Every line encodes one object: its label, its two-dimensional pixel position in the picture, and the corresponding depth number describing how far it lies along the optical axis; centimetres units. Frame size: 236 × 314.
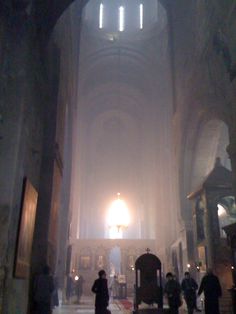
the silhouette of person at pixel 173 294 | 770
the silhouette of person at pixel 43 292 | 650
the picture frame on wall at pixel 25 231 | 587
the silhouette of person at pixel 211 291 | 687
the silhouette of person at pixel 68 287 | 1437
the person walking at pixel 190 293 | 837
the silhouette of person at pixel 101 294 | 647
